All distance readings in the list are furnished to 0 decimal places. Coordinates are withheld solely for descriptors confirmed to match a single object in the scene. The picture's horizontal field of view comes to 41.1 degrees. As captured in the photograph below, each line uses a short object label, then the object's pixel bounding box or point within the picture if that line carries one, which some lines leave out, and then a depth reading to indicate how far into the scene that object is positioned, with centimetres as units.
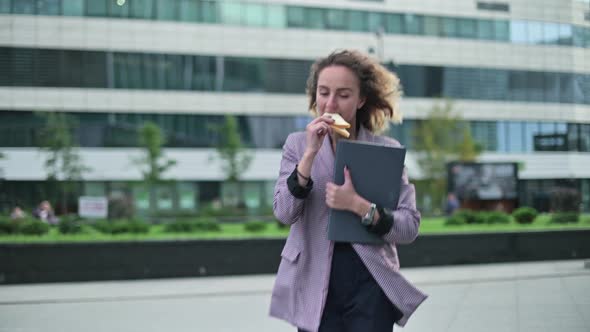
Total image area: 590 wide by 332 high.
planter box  1412
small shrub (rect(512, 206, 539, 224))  1773
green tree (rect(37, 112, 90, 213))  3659
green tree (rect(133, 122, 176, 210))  3844
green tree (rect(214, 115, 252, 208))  4012
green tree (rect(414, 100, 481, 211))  4088
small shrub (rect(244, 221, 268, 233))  1682
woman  323
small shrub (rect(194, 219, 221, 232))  1716
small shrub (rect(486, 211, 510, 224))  1817
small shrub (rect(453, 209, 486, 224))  1837
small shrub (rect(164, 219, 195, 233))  1692
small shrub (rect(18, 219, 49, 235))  1538
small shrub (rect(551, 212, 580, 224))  1316
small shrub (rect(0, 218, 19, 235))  1563
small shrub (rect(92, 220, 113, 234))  1606
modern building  3897
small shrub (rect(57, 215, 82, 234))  1577
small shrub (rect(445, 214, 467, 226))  1828
